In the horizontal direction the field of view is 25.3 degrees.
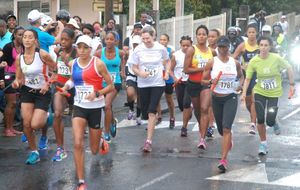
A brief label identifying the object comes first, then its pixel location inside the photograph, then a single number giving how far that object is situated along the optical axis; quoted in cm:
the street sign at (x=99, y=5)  1900
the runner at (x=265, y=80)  991
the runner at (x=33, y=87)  909
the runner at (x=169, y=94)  1255
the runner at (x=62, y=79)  932
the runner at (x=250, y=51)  1194
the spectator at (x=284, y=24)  2727
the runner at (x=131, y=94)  1254
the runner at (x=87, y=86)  793
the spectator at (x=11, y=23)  1298
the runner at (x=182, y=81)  1134
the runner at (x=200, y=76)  1036
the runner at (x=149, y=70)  1034
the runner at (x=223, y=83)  920
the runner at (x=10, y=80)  1100
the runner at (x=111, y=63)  1062
